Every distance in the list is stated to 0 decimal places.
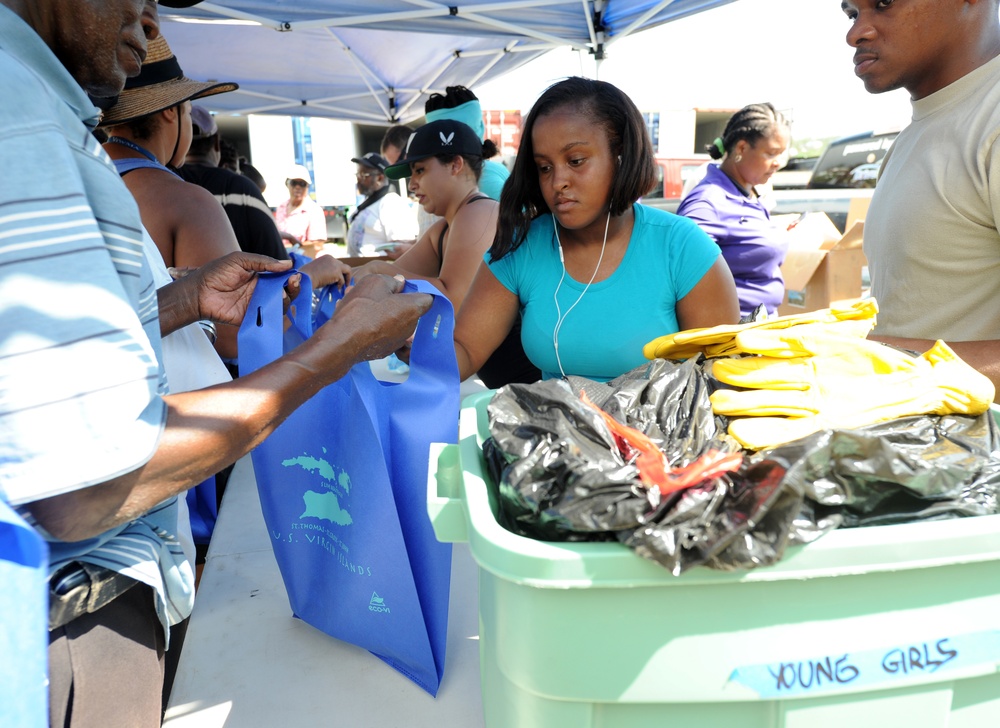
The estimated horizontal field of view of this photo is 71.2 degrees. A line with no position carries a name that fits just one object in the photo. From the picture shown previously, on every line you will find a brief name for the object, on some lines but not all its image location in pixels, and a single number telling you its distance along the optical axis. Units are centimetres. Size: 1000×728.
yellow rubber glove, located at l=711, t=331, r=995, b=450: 83
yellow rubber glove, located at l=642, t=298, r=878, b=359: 96
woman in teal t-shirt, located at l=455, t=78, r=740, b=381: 169
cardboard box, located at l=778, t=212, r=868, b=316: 392
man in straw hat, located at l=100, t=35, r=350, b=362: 194
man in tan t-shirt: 143
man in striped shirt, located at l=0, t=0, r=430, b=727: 66
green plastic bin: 68
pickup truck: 631
